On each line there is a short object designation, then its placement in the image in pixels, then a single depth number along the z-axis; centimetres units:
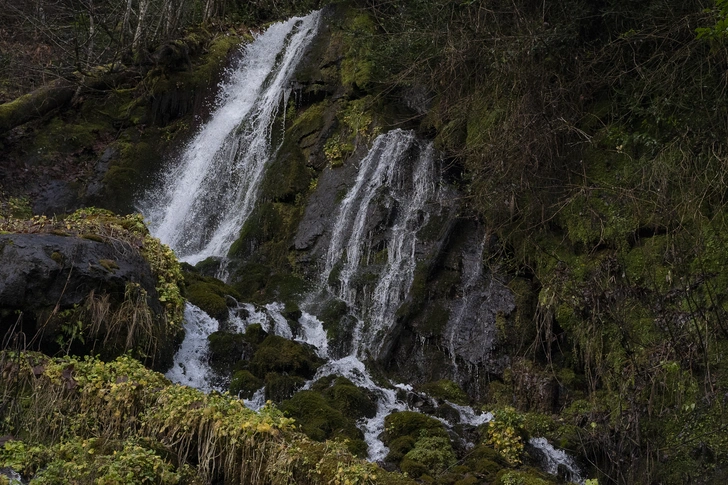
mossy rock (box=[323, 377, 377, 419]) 732
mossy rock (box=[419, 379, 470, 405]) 851
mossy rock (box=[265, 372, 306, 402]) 744
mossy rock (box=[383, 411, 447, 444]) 686
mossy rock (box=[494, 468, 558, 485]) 580
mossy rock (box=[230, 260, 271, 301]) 1094
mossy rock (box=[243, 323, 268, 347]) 832
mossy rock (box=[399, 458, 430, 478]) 607
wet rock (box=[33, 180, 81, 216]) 1391
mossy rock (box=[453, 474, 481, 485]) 586
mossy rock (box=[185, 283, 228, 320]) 870
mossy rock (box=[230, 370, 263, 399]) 752
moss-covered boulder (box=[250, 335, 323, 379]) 786
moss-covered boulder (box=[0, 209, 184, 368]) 657
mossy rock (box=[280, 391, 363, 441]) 666
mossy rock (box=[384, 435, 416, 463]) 648
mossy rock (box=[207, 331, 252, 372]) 796
